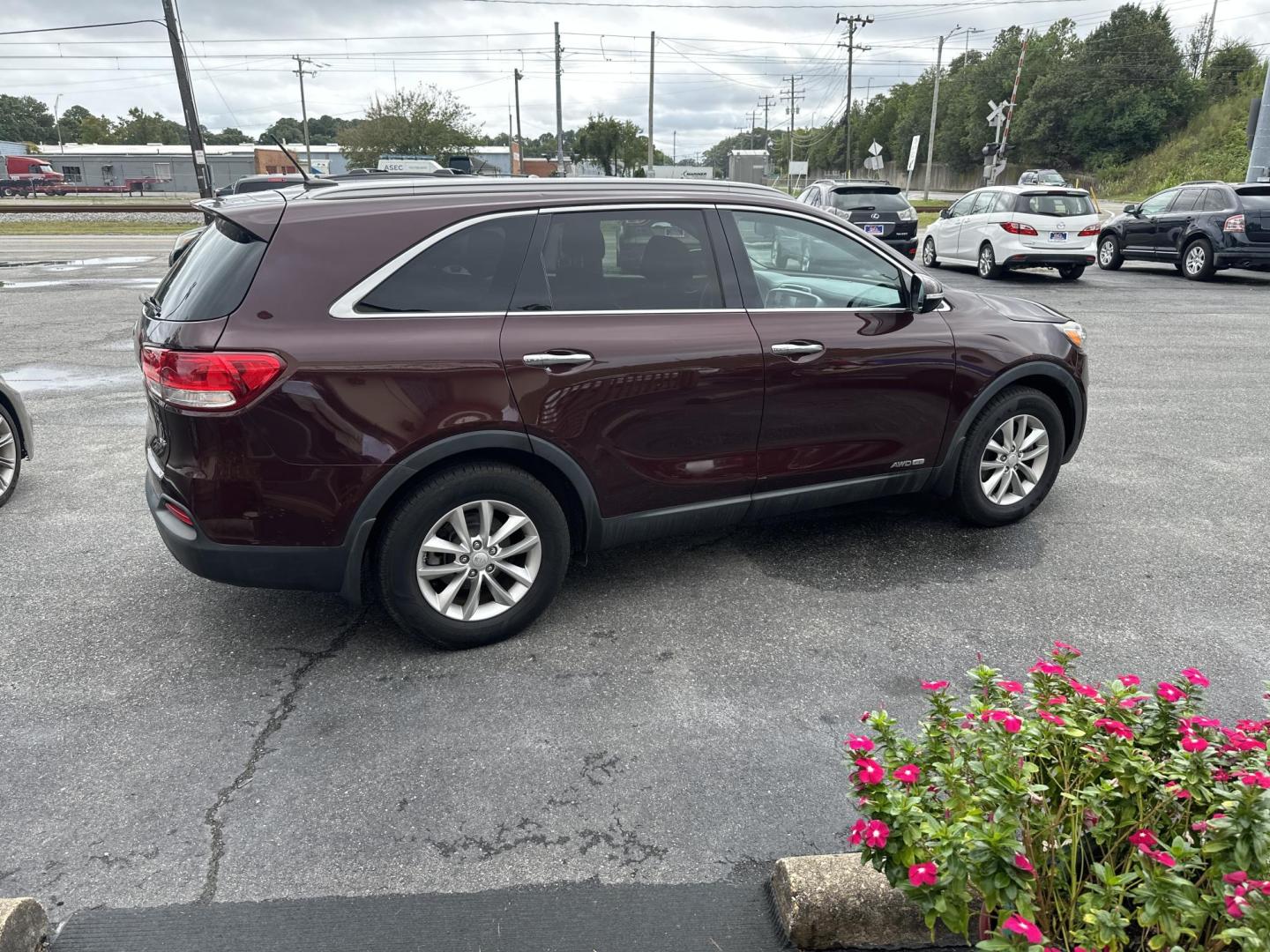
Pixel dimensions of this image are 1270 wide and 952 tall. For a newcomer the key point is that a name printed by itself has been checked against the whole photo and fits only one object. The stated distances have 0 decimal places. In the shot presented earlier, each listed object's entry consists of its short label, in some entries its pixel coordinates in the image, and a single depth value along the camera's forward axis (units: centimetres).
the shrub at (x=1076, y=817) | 173
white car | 1634
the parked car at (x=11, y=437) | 550
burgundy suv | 342
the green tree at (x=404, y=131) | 6262
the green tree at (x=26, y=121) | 11950
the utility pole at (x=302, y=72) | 7806
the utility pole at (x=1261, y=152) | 2042
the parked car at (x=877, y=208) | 1866
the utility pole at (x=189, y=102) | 2902
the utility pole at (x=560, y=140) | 5076
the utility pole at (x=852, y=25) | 7031
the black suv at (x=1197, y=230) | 1600
